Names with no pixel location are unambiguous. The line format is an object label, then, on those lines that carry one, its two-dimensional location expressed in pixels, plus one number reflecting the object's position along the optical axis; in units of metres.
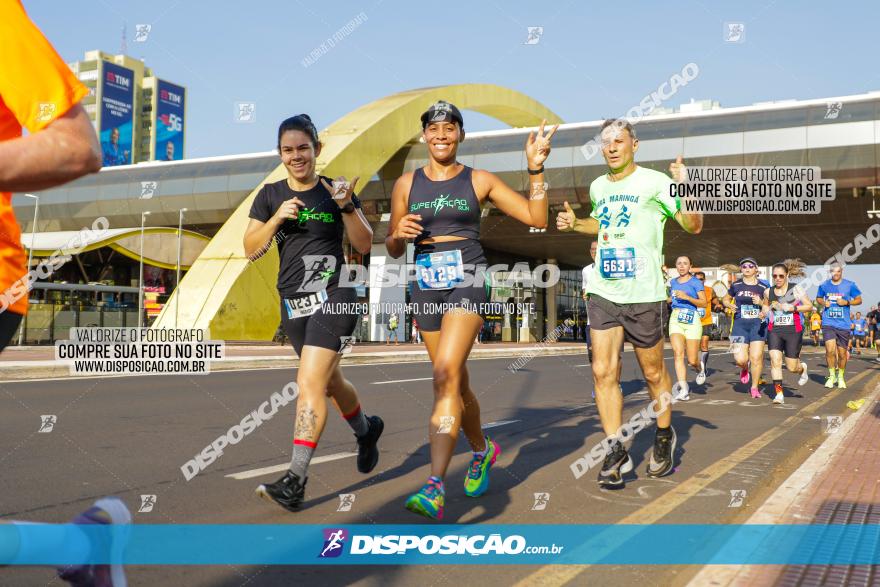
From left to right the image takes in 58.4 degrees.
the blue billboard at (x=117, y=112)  110.00
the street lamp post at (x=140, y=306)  32.78
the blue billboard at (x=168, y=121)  122.25
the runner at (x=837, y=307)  12.23
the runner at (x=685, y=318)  10.88
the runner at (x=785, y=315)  11.07
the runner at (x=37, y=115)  1.55
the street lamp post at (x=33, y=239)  28.08
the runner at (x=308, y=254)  4.16
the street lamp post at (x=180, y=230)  40.31
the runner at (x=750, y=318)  10.89
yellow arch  27.62
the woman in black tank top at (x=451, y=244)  4.08
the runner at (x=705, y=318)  11.59
